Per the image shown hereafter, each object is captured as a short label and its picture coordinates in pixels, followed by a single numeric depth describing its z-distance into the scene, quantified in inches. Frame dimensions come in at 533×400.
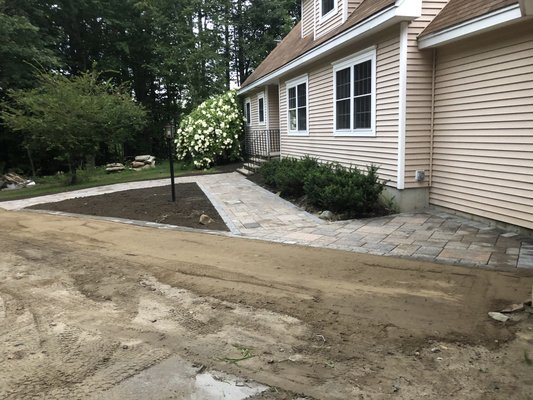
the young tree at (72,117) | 513.7
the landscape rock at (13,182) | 689.0
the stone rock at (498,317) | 132.3
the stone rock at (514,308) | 137.6
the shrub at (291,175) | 372.2
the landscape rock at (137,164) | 832.3
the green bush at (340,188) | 290.0
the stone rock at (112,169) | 772.4
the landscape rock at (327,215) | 295.4
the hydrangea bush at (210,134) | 692.1
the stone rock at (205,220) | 300.4
